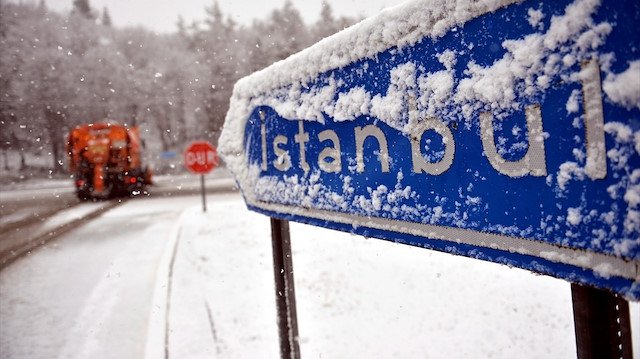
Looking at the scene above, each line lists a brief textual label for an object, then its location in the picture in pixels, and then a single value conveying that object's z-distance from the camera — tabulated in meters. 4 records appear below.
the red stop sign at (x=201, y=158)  9.53
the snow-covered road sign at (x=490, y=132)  0.52
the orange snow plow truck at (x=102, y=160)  15.63
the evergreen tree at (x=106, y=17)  84.99
